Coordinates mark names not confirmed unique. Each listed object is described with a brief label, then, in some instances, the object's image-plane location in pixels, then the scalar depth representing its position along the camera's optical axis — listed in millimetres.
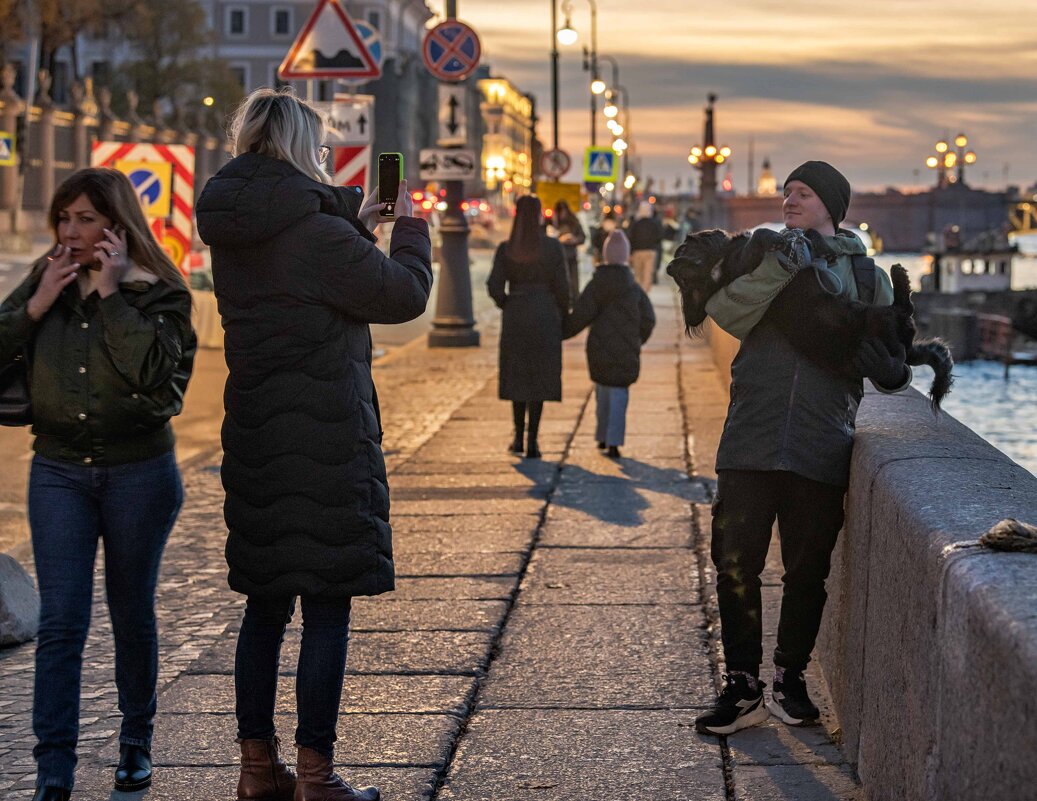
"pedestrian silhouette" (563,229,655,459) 11227
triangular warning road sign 12352
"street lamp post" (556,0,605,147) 54312
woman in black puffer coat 4039
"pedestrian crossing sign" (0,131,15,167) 41503
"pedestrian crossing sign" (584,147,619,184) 38969
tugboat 63000
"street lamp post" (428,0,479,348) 20516
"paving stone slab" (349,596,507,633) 6281
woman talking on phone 4355
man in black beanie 4887
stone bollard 6277
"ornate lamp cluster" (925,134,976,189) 89375
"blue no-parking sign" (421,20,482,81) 18734
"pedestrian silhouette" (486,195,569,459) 11047
